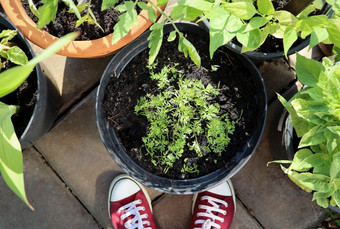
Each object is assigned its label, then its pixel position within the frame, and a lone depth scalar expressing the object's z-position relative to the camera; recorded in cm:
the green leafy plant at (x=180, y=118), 121
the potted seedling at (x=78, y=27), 117
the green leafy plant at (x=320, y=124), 88
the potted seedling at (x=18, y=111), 56
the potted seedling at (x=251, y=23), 77
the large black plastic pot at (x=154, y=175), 123
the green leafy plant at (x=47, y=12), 90
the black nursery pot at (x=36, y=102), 121
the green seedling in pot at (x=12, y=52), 107
